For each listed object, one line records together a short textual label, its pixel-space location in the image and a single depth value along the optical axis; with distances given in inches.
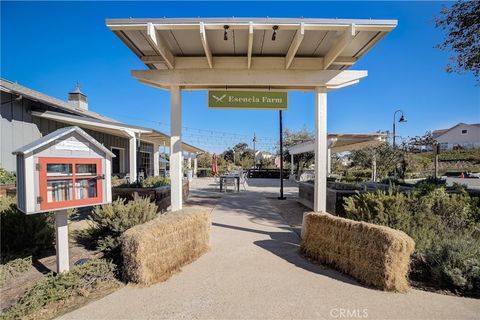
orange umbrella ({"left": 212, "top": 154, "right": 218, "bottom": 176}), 714.3
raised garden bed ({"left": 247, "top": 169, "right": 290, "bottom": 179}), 1038.6
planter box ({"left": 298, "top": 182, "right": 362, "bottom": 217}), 238.8
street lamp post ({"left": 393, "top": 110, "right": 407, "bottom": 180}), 579.2
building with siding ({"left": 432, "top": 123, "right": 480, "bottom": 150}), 1828.2
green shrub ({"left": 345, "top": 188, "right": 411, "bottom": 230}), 154.6
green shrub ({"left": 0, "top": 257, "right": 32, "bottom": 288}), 120.5
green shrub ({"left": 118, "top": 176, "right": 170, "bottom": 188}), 271.4
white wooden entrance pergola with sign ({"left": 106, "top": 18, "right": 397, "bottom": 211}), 172.2
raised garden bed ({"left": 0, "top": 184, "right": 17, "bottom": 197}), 252.1
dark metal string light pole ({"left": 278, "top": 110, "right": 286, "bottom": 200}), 406.7
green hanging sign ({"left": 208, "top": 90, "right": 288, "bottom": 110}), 203.0
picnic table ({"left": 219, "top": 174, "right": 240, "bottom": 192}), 508.3
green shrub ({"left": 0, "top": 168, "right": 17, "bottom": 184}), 271.0
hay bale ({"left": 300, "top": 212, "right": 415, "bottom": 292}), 112.8
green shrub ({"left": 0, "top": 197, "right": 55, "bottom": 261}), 147.0
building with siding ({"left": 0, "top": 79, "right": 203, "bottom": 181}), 287.3
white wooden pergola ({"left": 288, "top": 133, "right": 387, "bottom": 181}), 554.1
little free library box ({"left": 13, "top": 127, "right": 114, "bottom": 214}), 107.8
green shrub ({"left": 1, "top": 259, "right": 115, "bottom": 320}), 97.7
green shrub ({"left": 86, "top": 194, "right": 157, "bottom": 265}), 151.7
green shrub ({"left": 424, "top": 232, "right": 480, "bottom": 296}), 113.6
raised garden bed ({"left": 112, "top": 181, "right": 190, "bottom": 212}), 241.6
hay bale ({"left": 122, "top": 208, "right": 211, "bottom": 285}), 115.2
